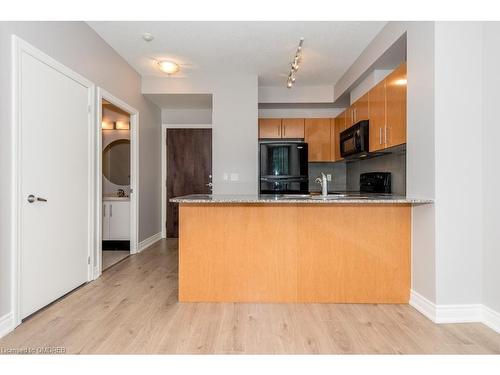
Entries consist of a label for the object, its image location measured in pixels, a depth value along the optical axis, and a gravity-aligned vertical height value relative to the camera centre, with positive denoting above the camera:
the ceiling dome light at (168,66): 3.50 +1.47
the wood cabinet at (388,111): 2.46 +0.72
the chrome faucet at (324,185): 2.61 +0.04
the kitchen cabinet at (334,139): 4.46 +0.78
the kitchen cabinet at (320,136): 4.59 +0.83
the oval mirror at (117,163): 4.87 +0.43
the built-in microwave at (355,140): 3.19 +0.59
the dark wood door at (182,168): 5.20 +0.37
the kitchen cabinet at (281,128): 4.59 +0.95
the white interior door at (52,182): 2.05 +0.05
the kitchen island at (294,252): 2.33 -0.50
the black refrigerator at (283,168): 4.15 +0.30
